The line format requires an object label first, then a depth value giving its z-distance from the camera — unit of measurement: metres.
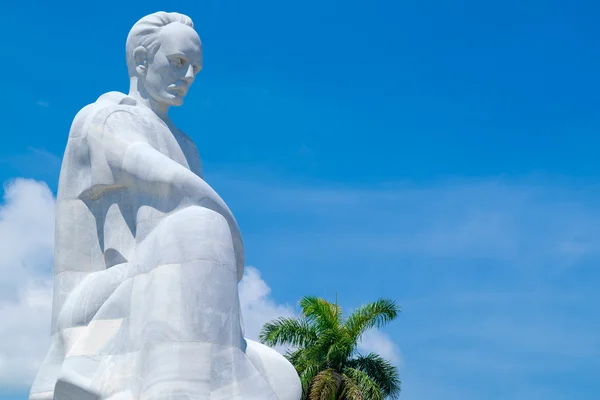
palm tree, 28.06
